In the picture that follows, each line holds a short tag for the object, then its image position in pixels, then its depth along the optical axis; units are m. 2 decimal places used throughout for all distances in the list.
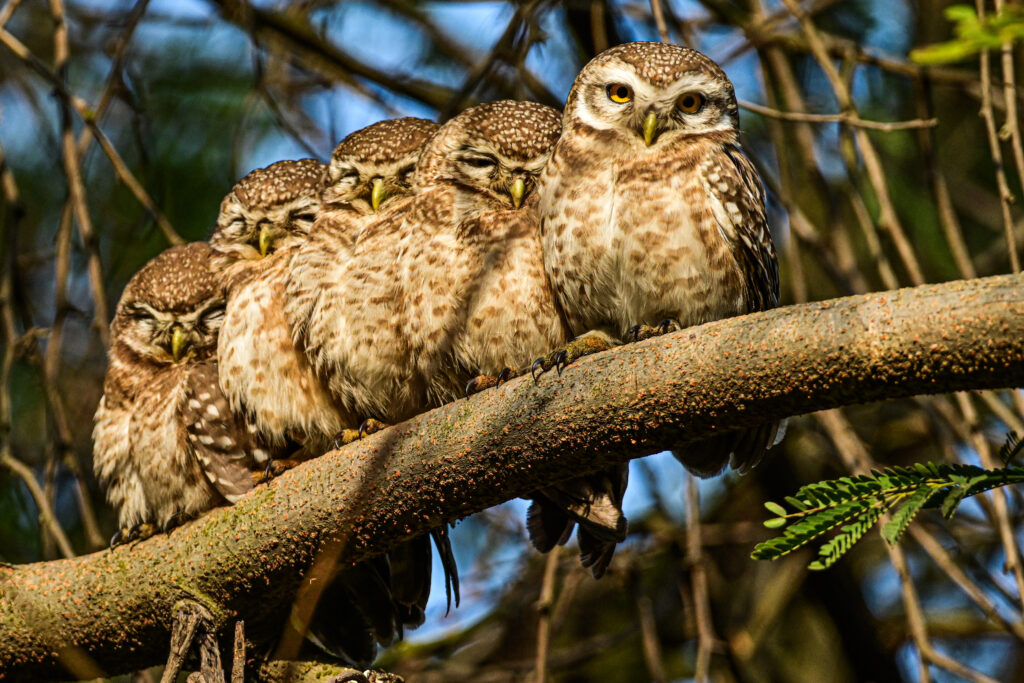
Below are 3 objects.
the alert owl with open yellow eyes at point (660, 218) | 6.05
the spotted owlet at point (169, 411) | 7.47
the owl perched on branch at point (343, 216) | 7.05
